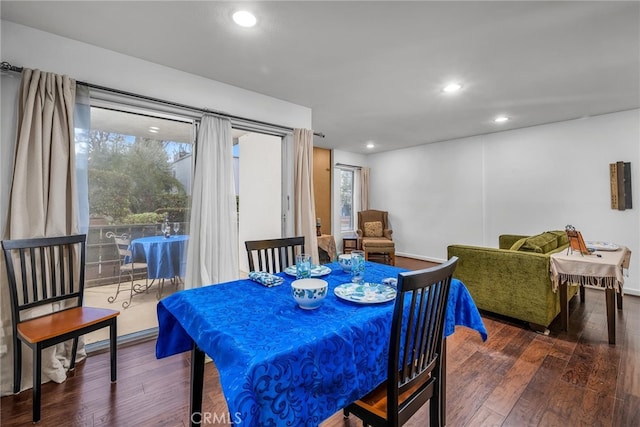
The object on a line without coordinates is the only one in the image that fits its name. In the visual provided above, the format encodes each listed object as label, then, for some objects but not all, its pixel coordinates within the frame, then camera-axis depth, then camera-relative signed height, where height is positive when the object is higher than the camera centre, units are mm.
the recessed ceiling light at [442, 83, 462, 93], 2940 +1439
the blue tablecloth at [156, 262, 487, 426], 773 -428
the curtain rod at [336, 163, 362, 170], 6309 +1272
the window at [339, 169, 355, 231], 6633 +467
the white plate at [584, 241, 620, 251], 2971 -333
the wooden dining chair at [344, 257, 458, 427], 973 -569
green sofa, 2594 -631
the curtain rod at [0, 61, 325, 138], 1851 +1080
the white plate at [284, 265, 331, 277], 1638 -318
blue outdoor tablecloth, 2666 -358
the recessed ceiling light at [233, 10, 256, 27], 1831 +1394
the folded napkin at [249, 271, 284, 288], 1475 -334
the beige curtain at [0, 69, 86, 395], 1847 +316
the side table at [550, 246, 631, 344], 2340 -510
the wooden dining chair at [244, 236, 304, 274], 1907 -234
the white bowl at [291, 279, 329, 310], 1112 -314
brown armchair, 5246 -317
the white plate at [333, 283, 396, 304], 1213 -352
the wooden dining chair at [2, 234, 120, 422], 1625 -527
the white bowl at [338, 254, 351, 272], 1720 -274
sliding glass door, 2385 +137
